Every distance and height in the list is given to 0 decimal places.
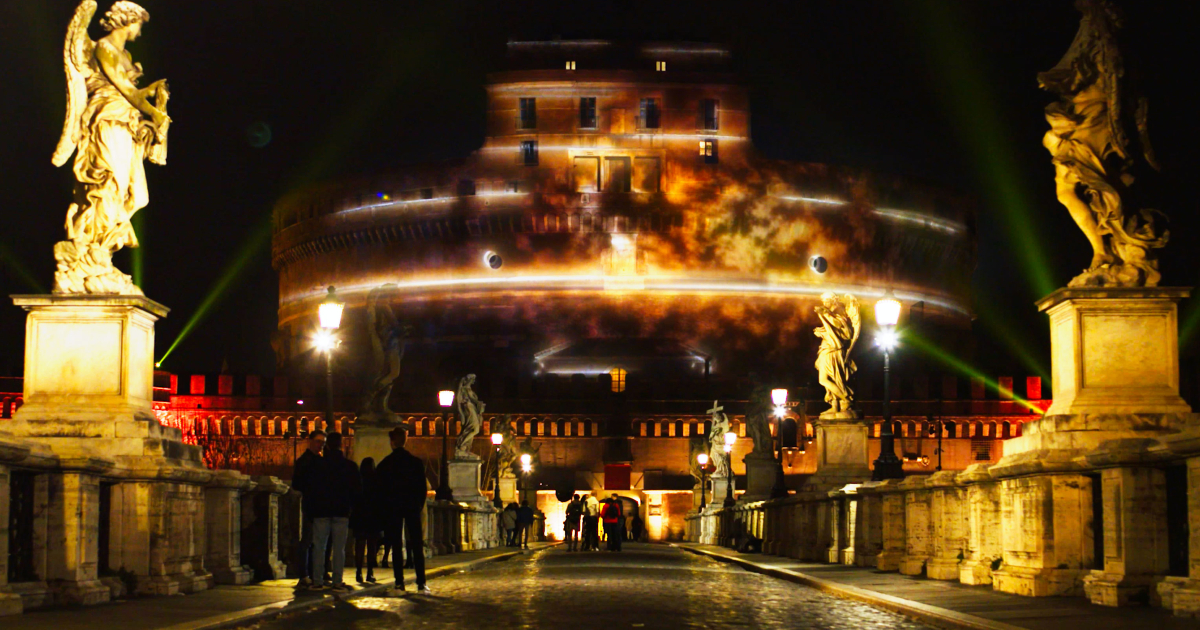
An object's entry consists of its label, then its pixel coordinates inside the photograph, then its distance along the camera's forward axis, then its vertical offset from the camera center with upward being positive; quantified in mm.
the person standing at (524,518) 36950 -2064
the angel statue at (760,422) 35219 +145
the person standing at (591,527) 32438 -1977
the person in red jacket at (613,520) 30922 -1784
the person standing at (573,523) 33438 -1952
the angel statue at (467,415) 34031 +322
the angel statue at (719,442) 43469 -369
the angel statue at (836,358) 24578 +1089
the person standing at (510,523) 41694 -2497
